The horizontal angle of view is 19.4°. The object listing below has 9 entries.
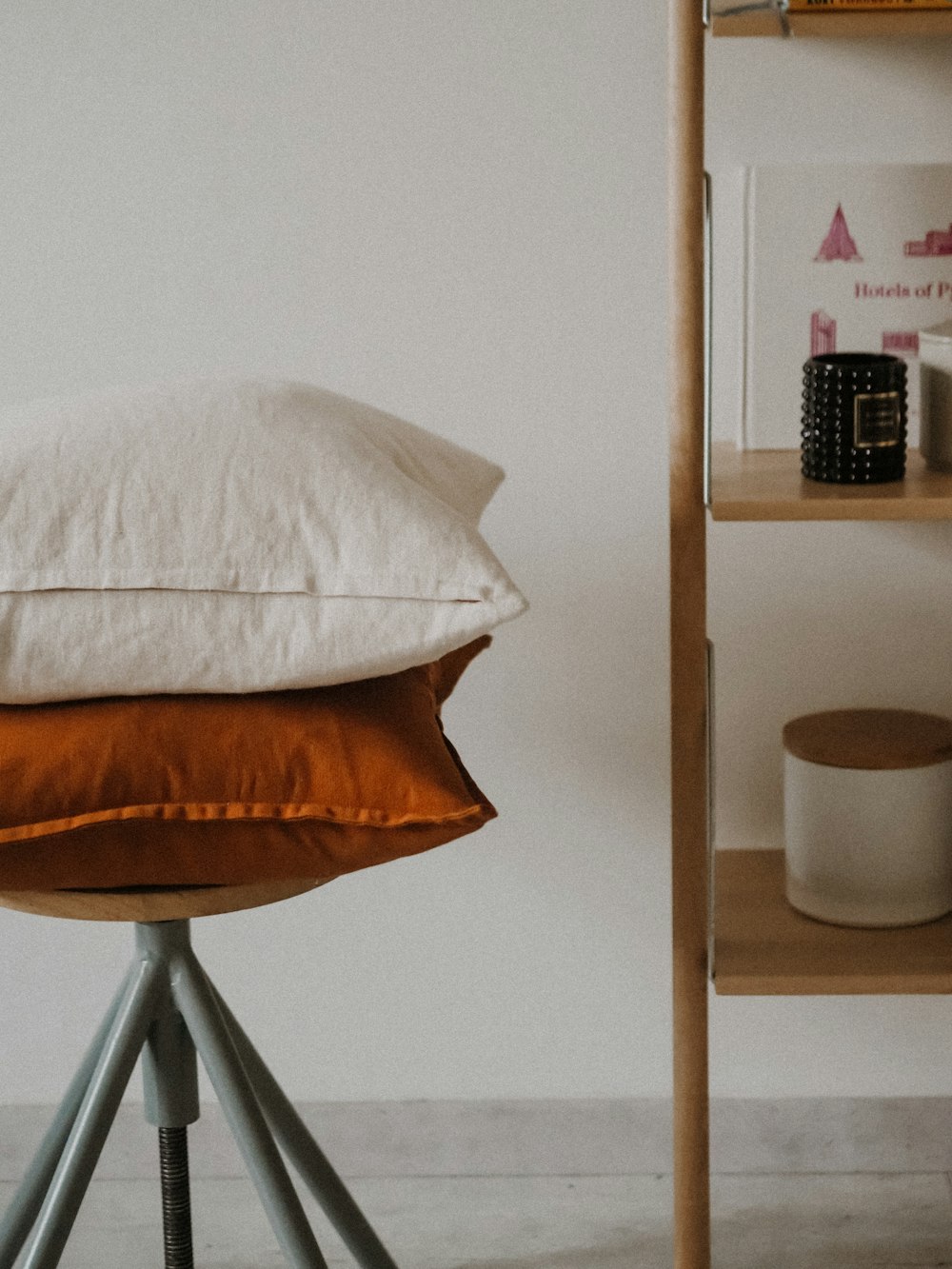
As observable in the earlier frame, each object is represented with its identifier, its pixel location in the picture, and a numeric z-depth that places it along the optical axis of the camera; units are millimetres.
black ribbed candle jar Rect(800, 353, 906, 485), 1953
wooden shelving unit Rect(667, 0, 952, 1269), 1909
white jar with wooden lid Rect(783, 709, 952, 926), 2062
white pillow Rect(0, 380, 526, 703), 1784
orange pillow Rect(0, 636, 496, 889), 1764
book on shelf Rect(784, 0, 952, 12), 1972
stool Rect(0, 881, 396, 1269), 1897
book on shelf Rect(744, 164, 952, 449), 2103
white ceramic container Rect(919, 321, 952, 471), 1981
